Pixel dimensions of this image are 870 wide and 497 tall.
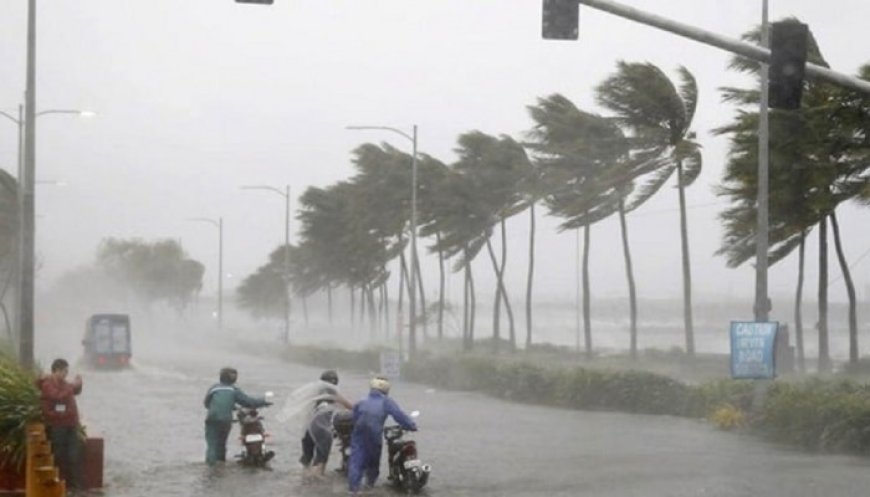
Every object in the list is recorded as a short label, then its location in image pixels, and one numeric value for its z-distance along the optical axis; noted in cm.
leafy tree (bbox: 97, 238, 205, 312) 14638
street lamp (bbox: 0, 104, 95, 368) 2420
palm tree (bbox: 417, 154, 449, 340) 6269
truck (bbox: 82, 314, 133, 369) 6562
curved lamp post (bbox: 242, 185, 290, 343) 7556
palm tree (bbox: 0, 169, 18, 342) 5744
